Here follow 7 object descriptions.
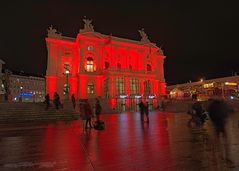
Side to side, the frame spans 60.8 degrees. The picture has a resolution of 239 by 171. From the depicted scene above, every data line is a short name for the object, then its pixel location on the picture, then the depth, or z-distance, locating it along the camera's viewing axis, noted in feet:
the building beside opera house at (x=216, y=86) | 192.63
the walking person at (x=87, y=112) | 42.94
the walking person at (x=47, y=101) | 75.54
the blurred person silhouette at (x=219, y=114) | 23.68
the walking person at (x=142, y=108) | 59.11
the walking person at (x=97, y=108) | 47.22
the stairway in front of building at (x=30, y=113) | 65.21
